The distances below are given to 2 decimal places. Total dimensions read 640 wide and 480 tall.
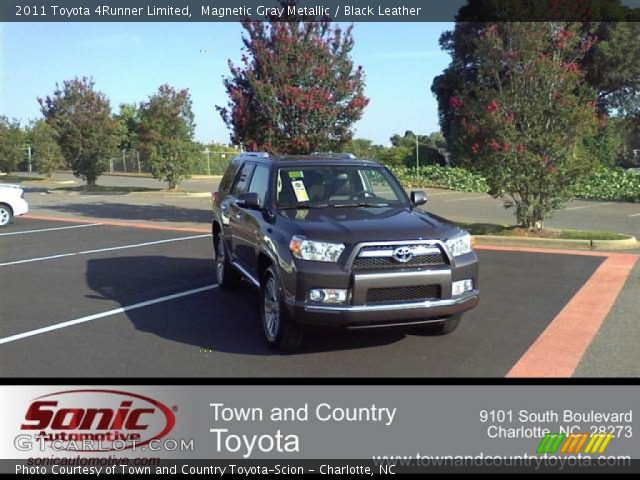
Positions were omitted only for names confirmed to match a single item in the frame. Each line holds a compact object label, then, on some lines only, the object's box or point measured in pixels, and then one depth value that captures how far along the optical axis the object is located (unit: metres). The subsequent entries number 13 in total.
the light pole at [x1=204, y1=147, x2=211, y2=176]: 44.26
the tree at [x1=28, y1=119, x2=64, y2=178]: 37.84
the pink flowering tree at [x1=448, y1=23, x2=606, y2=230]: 11.87
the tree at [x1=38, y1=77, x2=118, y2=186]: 29.27
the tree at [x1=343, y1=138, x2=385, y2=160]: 36.03
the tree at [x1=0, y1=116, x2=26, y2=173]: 41.31
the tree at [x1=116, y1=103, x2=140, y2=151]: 52.60
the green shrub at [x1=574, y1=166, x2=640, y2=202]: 22.95
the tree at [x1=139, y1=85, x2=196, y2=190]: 26.12
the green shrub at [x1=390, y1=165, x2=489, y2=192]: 28.78
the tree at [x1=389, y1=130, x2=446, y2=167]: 40.00
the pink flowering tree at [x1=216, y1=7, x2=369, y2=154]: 14.66
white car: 16.34
